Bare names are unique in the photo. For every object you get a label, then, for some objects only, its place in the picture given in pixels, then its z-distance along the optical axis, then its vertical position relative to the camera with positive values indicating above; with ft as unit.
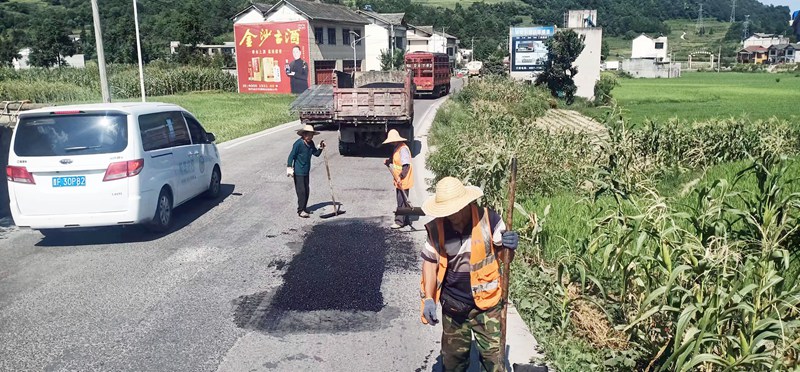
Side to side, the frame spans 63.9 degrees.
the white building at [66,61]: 241.96 +8.79
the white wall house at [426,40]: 288.51 +14.74
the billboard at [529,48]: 139.23 +5.01
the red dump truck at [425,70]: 135.74 +0.66
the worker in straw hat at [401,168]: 32.22 -4.69
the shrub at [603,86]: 122.42 -3.42
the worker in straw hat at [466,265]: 14.76 -4.43
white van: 28.55 -3.80
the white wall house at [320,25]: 154.71 +12.97
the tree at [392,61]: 209.97 +4.32
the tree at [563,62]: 119.75 +1.39
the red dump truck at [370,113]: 55.52 -3.32
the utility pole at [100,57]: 62.80 +2.43
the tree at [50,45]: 233.96 +13.84
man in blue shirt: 34.68 -4.64
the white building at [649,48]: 369.91 +11.41
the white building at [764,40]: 424.46 +16.09
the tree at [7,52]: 229.06 +11.63
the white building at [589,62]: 129.49 +1.37
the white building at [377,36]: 229.66 +13.49
